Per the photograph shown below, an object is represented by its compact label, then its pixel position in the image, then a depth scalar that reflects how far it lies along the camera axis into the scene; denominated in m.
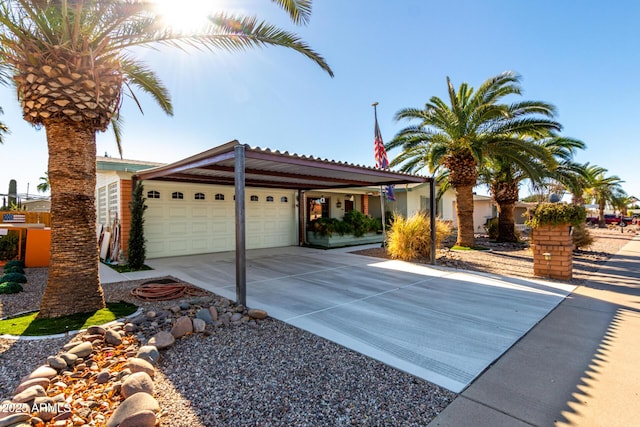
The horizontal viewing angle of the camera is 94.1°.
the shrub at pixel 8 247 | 8.81
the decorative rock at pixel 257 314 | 4.45
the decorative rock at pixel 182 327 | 3.74
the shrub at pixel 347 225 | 13.08
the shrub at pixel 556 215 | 6.52
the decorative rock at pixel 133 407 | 2.13
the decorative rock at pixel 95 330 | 3.69
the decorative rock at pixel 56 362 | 2.88
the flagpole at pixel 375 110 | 11.91
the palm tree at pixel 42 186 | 37.83
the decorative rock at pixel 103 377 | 2.73
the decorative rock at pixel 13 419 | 2.06
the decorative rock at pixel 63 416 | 2.21
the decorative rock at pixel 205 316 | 4.15
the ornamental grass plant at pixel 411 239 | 9.73
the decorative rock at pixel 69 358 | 2.98
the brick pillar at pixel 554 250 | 6.79
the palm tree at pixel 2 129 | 10.36
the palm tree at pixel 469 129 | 10.27
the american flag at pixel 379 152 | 11.48
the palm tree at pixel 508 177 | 12.79
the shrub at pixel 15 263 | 7.82
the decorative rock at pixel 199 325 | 3.89
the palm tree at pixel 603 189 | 24.80
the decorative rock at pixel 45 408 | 2.21
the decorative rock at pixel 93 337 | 3.54
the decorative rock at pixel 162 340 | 3.38
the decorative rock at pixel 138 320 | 4.08
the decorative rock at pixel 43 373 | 2.68
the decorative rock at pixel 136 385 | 2.48
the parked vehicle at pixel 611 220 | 31.86
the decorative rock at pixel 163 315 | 4.23
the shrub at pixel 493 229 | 15.45
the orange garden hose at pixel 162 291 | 5.46
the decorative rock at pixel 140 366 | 2.85
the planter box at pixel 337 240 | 12.95
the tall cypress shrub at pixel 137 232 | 8.34
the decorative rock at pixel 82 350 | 3.14
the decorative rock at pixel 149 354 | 3.08
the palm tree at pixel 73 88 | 4.10
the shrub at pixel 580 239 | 11.41
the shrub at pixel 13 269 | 7.45
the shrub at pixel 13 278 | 6.44
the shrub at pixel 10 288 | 5.79
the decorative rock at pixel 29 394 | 2.34
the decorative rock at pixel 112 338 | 3.48
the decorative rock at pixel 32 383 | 2.53
